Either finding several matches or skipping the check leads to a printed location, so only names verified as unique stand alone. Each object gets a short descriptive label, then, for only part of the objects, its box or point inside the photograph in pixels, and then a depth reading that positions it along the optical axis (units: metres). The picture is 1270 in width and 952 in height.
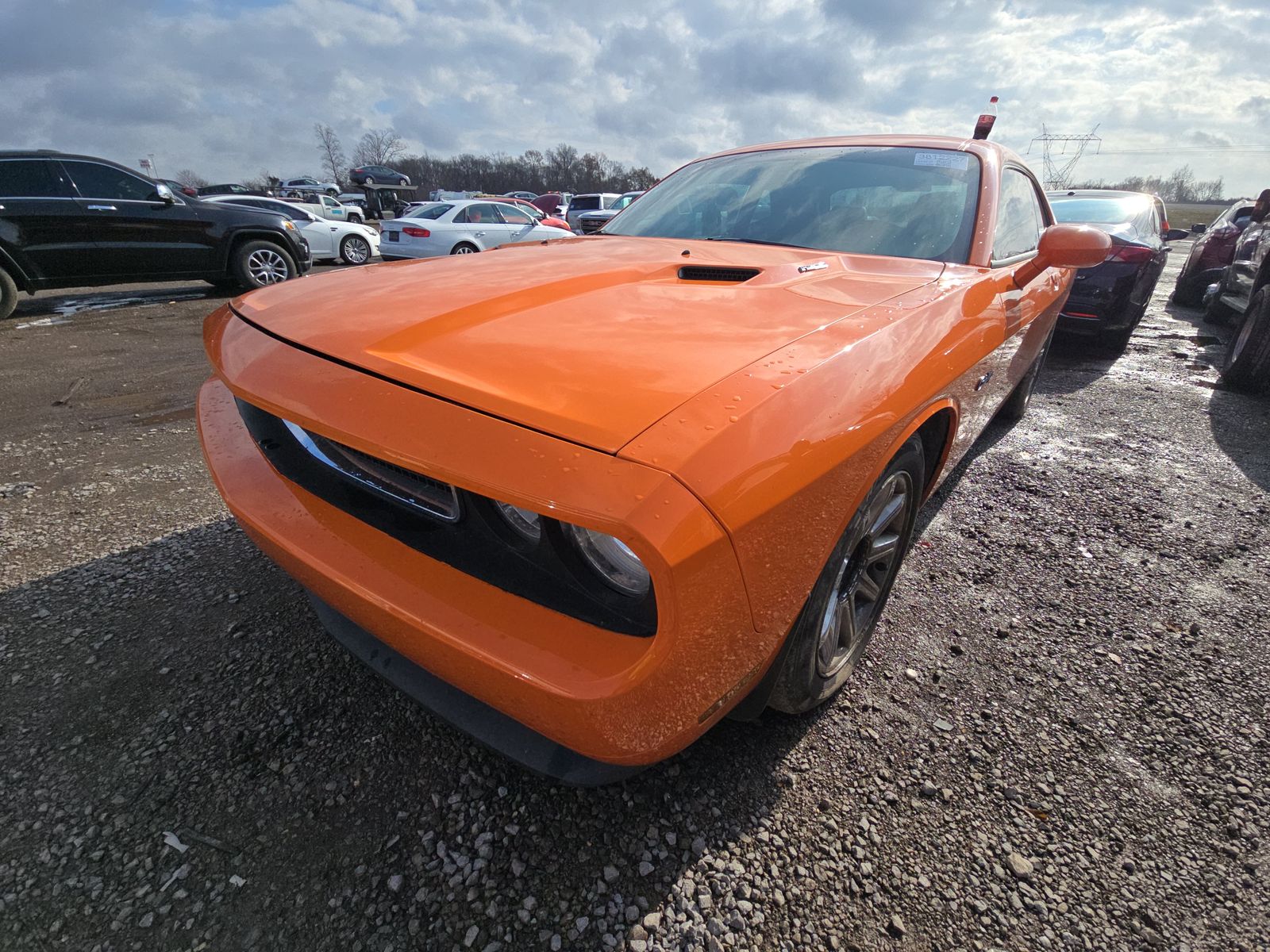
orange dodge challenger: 0.94
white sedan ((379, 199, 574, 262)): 10.02
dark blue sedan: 4.90
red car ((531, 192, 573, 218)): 24.80
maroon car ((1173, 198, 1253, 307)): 7.65
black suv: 6.37
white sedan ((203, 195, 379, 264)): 11.17
